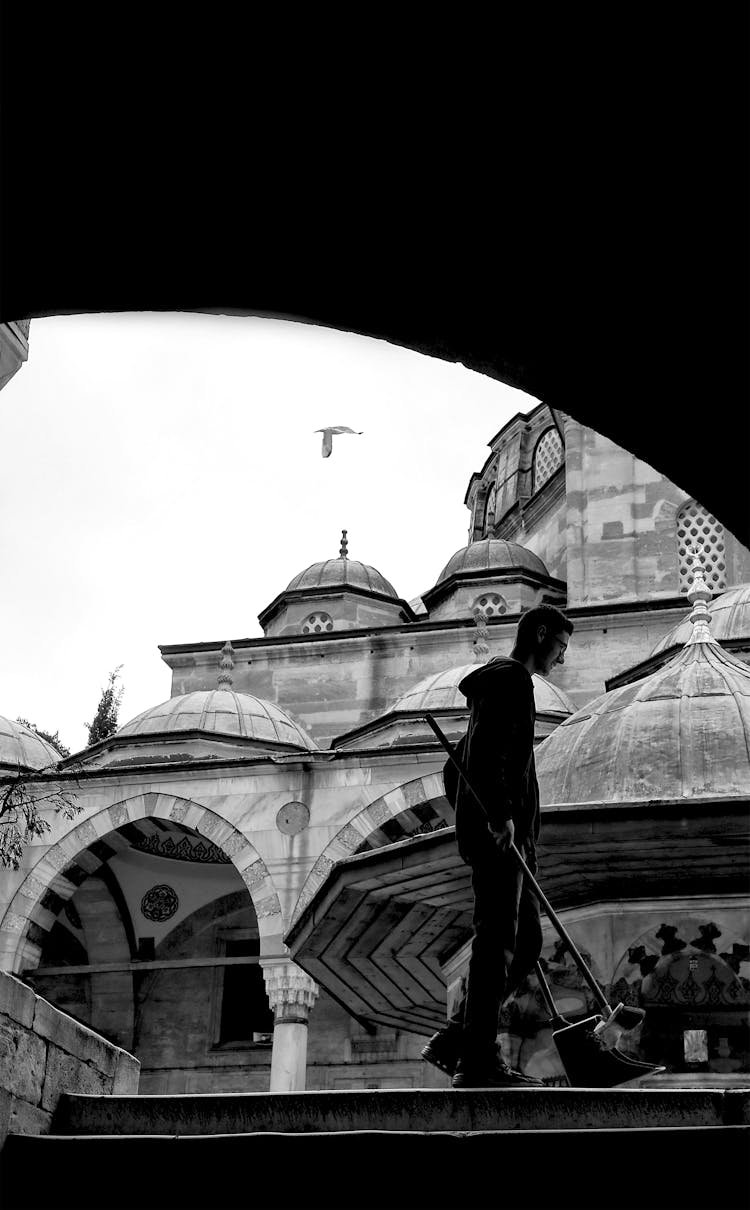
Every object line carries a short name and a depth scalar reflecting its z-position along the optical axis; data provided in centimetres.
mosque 705
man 463
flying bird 2059
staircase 376
